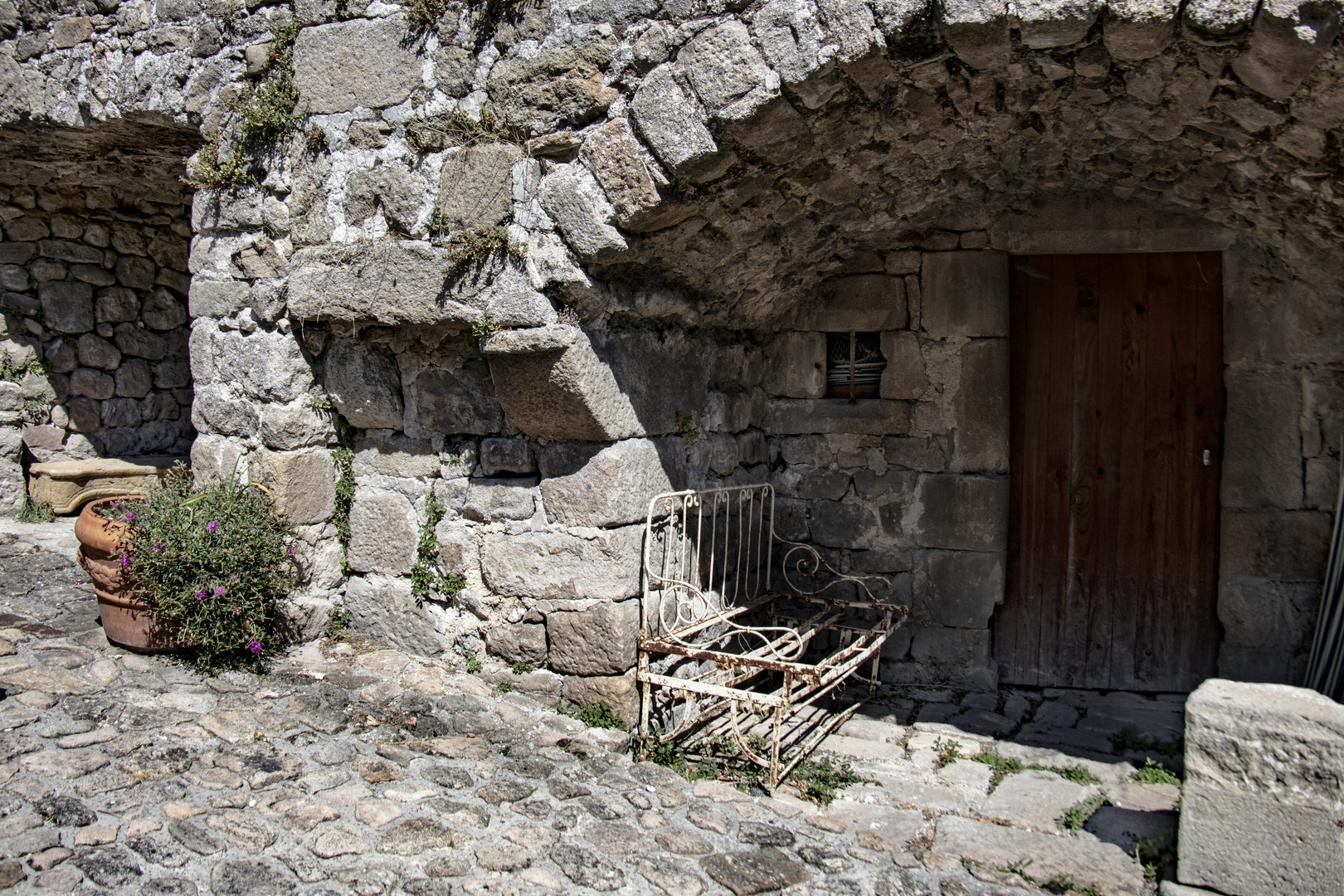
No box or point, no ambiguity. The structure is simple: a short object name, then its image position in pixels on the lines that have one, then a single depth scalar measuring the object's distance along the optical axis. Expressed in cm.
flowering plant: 329
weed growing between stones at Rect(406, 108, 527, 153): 329
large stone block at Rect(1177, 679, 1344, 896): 230
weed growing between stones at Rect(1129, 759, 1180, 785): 325
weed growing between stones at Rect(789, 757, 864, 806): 309
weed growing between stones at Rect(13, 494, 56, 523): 502
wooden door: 411
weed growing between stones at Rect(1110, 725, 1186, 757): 353
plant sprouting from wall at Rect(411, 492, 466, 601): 371
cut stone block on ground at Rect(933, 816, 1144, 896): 261
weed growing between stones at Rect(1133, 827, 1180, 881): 264
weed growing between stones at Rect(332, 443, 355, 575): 387
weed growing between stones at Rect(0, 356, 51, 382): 524
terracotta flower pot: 336
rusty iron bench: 332
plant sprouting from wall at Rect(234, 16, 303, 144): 364
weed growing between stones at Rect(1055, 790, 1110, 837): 291
